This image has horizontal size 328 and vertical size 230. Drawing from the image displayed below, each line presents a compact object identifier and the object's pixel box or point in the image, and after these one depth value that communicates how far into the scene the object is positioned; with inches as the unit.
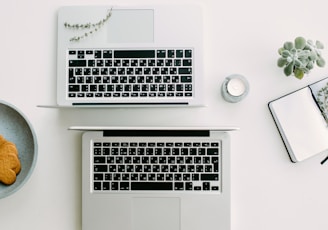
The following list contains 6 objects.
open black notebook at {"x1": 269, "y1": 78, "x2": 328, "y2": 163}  44.9
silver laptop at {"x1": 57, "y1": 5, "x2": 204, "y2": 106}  43.1
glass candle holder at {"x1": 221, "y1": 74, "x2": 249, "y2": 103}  43.8
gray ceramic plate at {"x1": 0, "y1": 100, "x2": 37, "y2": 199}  44.3
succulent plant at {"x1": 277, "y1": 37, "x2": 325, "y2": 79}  42.6
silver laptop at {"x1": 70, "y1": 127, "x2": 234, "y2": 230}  43.4
